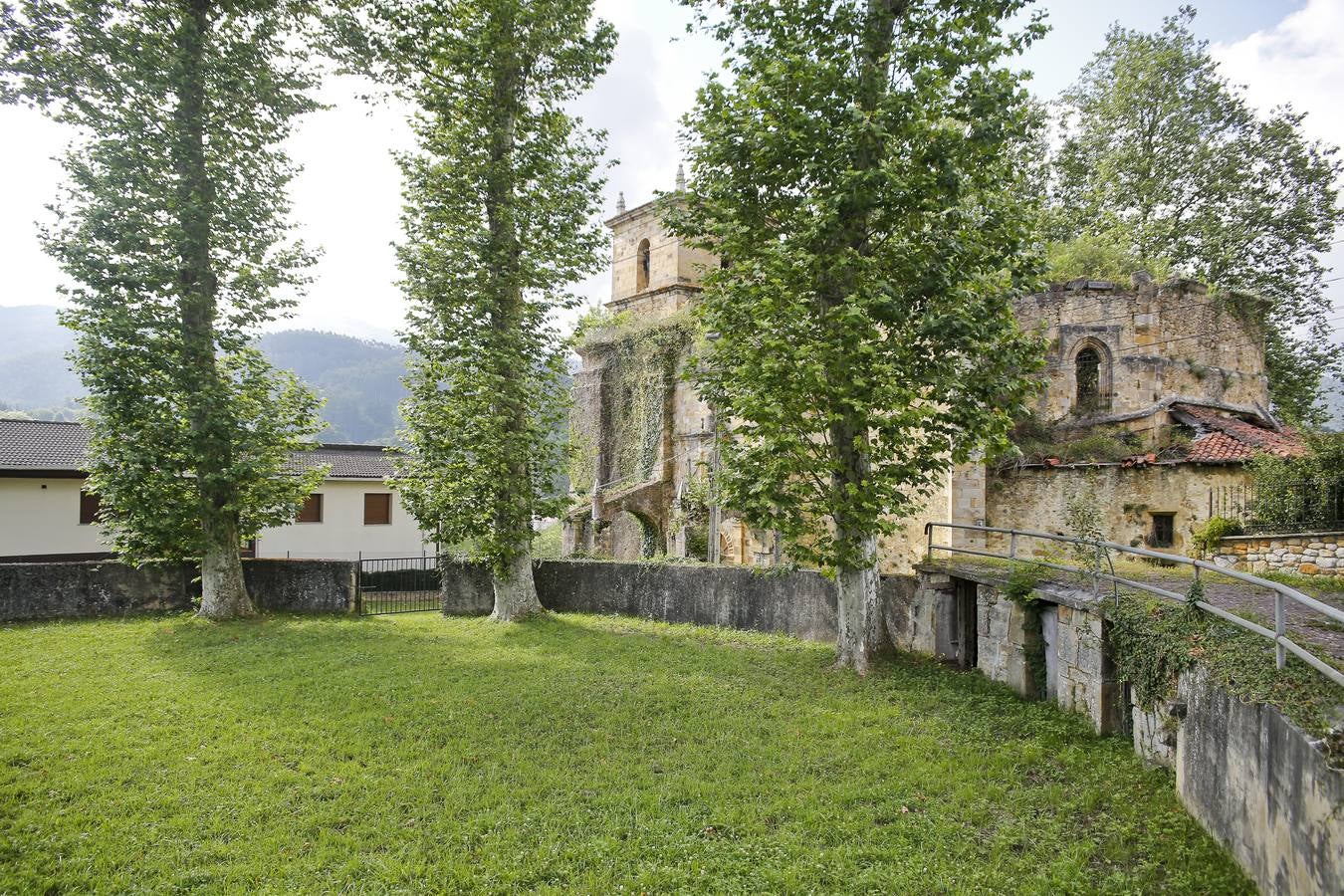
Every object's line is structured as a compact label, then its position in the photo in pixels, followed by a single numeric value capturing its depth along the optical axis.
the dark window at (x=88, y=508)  23.30
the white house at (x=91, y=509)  22.44
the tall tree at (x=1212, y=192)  24.09
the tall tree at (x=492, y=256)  14.59
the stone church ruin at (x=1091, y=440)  16.95
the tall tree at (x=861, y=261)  9.60
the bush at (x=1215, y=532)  14.43
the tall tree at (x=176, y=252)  14.13
